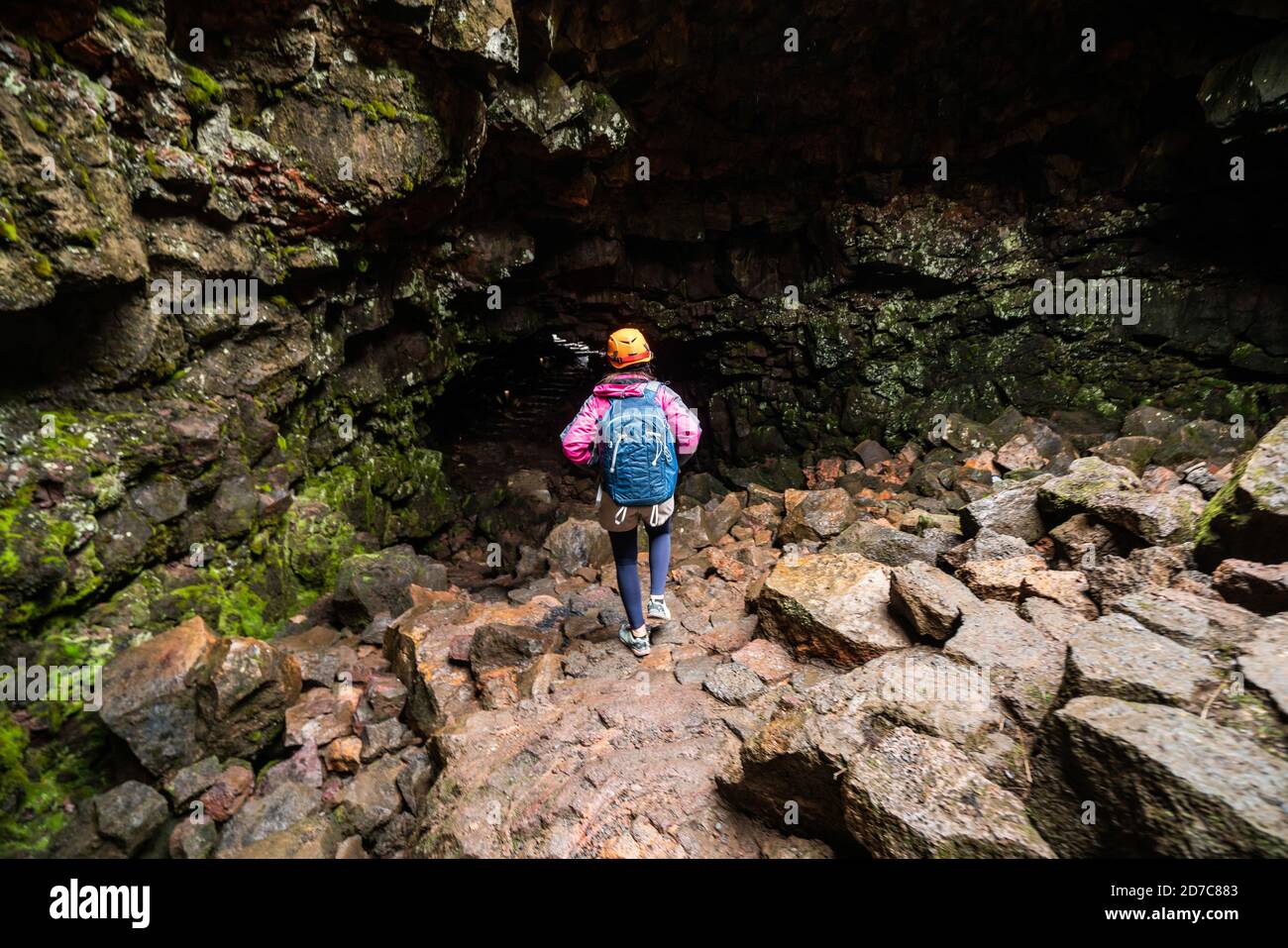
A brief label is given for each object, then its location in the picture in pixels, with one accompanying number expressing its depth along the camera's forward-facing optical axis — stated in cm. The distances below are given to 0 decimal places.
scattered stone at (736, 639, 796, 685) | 337
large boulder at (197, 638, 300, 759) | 329
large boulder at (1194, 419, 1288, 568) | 256
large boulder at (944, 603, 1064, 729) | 205
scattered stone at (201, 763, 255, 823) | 312
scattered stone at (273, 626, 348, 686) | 392
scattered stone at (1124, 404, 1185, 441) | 787
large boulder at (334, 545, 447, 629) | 482
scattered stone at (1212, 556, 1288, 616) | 223
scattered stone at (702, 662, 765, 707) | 319
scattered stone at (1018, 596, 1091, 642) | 267
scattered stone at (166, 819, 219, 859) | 292
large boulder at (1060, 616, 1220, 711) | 170
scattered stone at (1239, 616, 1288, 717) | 159
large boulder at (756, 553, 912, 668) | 317
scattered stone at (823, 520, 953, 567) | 444
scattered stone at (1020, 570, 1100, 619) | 288
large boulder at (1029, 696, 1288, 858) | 124
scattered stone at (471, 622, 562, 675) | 393
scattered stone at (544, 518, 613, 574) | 642
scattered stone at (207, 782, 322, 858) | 298
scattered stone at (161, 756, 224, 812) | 308
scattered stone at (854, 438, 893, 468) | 953
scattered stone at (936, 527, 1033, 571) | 369
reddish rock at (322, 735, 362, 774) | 338
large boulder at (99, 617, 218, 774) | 313
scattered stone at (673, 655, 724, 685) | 351
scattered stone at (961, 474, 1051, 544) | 398
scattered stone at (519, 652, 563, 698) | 359
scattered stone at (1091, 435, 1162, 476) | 670
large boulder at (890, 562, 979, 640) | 285
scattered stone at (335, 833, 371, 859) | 277
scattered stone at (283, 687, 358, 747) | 354
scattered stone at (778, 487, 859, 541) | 595
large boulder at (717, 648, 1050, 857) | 156
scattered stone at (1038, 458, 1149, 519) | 372
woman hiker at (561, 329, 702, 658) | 355
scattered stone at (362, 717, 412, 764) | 343
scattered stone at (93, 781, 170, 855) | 292
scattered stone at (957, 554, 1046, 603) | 318
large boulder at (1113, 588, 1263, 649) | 202
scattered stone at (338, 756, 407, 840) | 300
